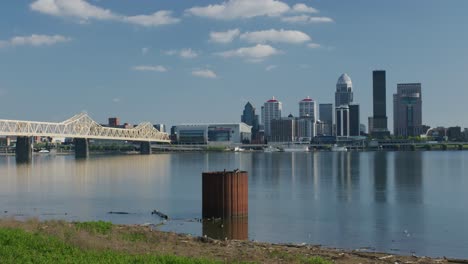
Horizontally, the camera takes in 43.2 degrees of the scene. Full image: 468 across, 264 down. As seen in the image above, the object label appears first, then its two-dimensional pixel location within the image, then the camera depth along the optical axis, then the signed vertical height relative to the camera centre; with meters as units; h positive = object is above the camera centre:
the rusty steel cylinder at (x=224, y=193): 38.06 -3.41
